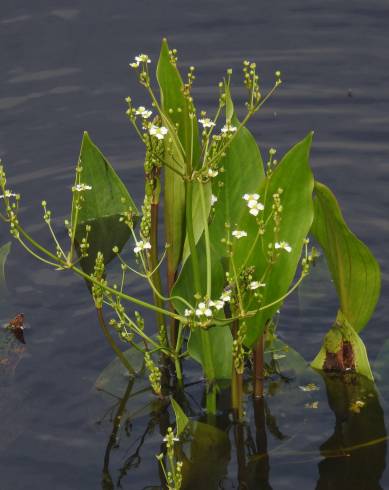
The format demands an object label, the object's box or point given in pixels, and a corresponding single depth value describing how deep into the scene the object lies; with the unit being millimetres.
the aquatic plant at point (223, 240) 7560
